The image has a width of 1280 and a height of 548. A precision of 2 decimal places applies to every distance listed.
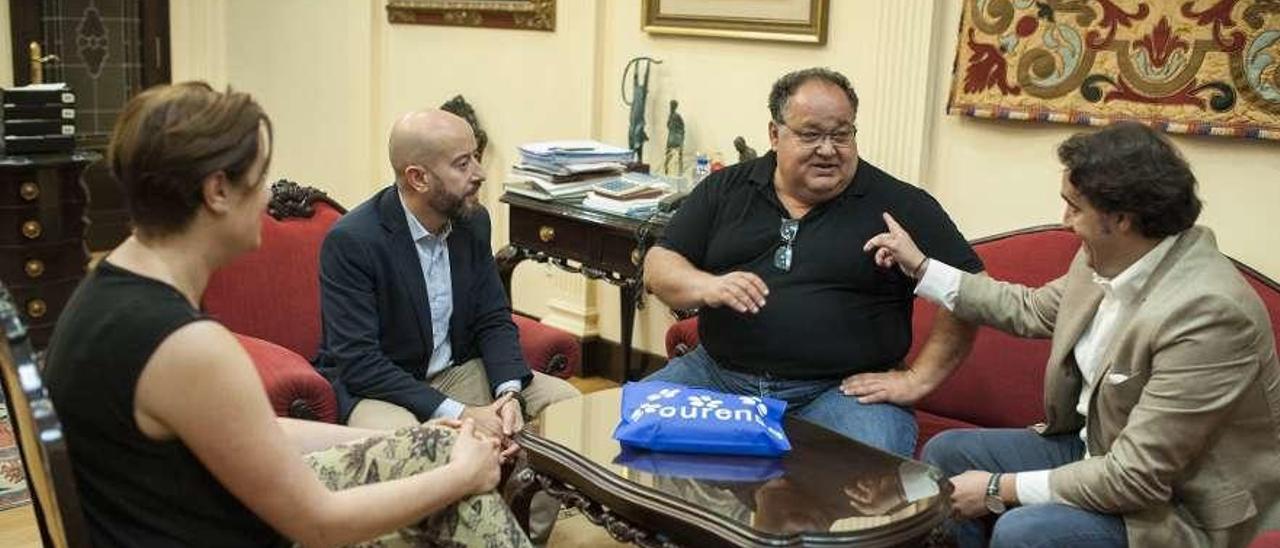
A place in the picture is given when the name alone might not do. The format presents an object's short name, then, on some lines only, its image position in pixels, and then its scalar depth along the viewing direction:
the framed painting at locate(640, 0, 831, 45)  3.79
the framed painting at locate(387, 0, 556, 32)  4.67
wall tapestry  2.88
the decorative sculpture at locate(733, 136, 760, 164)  3.79
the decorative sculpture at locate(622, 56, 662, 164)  4.21
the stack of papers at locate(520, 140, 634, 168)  3.94
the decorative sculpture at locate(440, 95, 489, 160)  4.93
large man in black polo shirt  2.74
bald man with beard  2.71
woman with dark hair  1.42
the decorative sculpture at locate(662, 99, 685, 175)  4.11
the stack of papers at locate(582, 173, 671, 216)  3.72
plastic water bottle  3.97
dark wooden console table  3.69
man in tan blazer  2.04
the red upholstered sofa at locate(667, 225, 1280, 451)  2.97
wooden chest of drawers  4.20
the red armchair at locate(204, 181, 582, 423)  3.18
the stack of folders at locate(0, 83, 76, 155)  4.23
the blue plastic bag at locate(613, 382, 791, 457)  2.27
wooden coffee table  2.02
